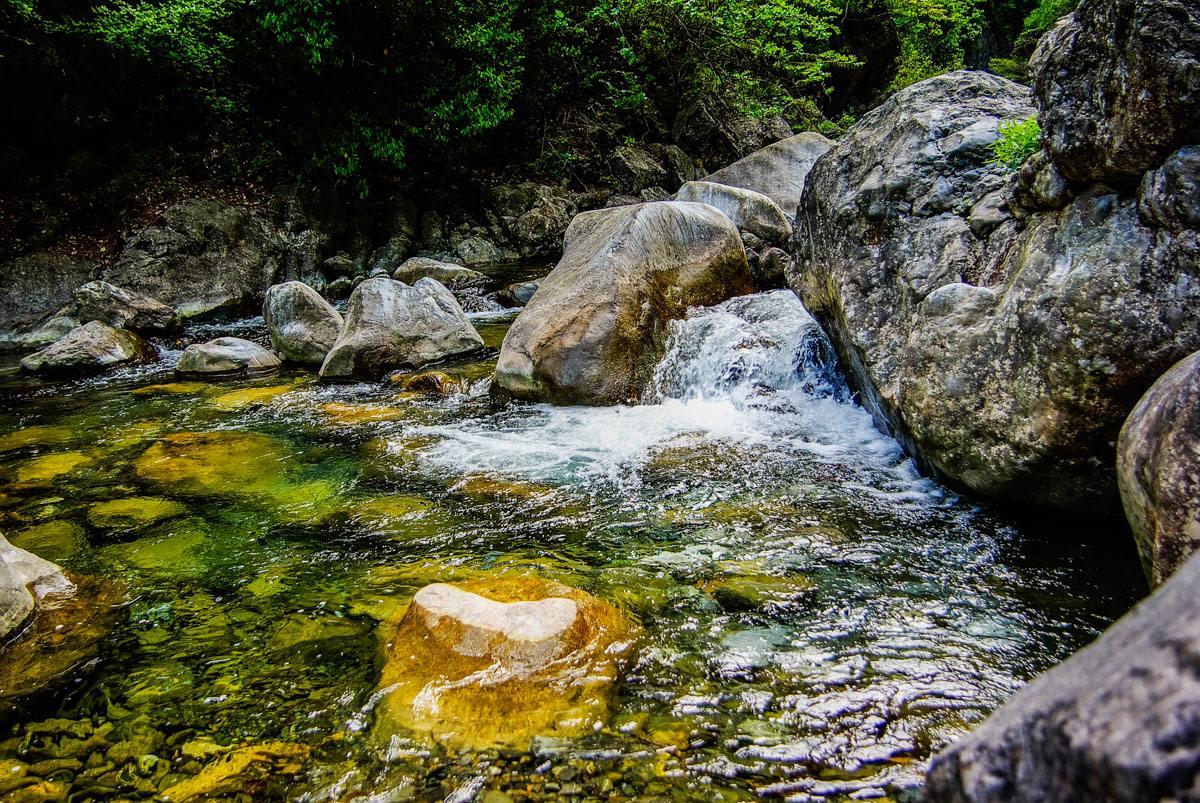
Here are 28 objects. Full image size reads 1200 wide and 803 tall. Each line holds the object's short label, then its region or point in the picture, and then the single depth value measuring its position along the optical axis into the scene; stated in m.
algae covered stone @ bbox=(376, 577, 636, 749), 2.13
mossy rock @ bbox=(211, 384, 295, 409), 6.80
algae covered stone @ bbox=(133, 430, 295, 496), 4.55
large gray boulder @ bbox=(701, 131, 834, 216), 12.10
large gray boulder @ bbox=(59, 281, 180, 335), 10.13
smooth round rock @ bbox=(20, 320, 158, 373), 8.67
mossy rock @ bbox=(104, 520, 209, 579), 3.38
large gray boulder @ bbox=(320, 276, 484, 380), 7.62
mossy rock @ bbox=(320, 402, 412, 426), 6.00
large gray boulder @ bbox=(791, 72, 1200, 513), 2.70
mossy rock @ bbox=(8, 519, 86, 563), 3.59
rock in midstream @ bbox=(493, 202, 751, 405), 5.94
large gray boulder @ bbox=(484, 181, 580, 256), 16.39
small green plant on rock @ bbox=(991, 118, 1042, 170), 3.86
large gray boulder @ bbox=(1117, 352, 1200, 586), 1.89
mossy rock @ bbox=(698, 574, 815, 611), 2.79
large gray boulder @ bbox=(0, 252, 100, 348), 11.73
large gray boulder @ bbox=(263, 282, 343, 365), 8.53
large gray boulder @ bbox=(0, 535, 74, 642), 2.71
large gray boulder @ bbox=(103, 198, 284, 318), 12.48
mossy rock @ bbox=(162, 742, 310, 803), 1.94
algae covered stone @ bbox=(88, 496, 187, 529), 3.96
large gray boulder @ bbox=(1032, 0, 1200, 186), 2.43
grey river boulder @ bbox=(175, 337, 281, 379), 8.31
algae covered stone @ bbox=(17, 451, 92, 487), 4.75
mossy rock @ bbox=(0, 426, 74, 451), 5.68
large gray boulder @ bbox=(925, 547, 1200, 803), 0.81
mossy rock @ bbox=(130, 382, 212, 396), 7.45
